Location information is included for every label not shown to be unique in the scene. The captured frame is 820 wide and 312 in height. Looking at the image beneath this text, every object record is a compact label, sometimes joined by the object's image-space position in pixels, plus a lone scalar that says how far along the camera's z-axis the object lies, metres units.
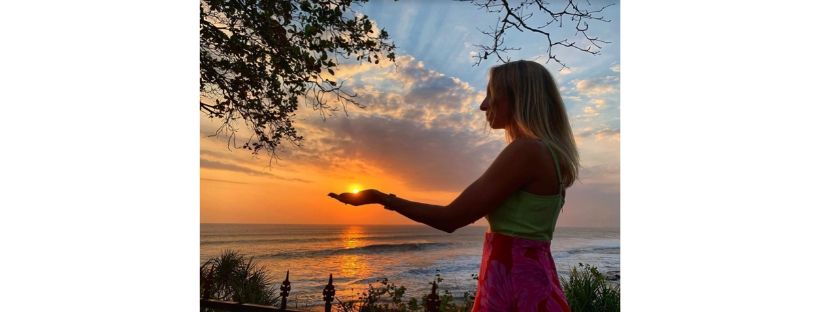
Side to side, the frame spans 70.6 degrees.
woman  1.18
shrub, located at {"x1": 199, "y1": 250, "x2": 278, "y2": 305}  4.02
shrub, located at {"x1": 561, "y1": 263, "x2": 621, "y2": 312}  3.33
